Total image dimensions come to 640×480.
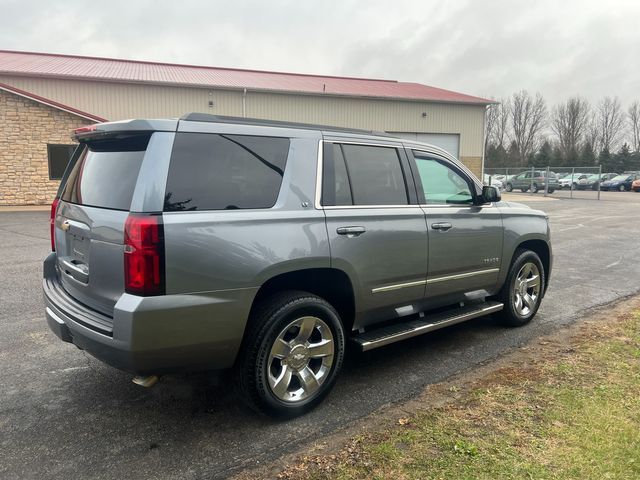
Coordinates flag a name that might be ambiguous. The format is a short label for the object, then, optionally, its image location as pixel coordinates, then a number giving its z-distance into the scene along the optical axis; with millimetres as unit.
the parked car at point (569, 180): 41769
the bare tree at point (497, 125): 79562
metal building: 18734
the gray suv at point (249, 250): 2857
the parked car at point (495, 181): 39653
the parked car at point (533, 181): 36619
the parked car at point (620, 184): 42375
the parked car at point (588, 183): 41844
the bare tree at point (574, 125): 75562
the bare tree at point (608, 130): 76250
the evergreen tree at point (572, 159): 62372
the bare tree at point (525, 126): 78250
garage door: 28203
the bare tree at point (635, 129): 78562
